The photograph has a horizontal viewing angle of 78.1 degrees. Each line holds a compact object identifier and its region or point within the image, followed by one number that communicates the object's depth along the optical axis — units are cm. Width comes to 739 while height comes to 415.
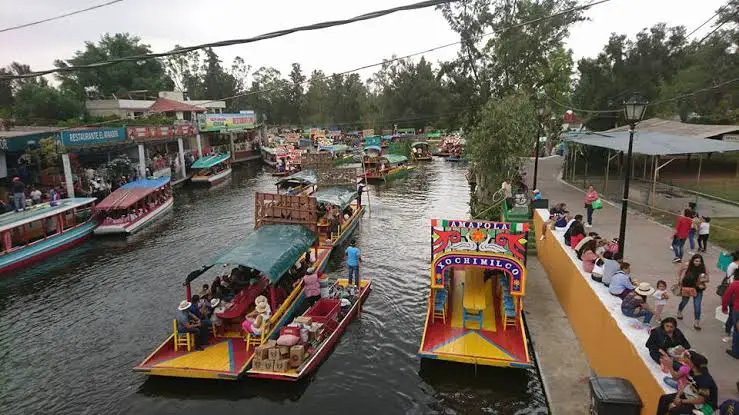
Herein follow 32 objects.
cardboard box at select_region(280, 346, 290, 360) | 1176
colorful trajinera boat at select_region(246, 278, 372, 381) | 1155
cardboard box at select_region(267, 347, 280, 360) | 1167
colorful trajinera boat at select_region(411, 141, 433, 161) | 6252
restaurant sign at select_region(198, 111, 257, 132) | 5662
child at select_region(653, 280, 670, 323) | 966
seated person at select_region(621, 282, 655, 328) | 891
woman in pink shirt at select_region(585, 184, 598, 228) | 1919
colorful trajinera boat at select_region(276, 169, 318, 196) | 3091
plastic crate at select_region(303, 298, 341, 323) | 1422
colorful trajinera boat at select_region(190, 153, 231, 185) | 4575
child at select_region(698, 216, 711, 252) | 1525
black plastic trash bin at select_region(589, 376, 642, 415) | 763
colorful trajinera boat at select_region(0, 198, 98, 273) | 2175
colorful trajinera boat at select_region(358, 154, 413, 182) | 4538
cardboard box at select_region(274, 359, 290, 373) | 1152
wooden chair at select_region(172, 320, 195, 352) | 1255
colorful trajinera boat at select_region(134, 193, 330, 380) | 1180
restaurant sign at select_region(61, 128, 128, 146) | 3020
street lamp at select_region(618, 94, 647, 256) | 1123
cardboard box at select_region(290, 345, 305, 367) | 1177
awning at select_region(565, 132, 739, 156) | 2142
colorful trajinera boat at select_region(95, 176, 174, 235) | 2706
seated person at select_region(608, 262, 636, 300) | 1006
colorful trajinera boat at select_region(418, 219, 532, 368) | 1153
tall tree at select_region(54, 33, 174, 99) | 6328
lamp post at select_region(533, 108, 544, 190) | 2746
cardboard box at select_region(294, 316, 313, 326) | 1290
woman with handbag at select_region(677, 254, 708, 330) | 1020
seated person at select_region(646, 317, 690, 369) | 749
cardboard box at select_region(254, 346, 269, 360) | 1170
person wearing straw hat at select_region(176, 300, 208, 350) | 1241
